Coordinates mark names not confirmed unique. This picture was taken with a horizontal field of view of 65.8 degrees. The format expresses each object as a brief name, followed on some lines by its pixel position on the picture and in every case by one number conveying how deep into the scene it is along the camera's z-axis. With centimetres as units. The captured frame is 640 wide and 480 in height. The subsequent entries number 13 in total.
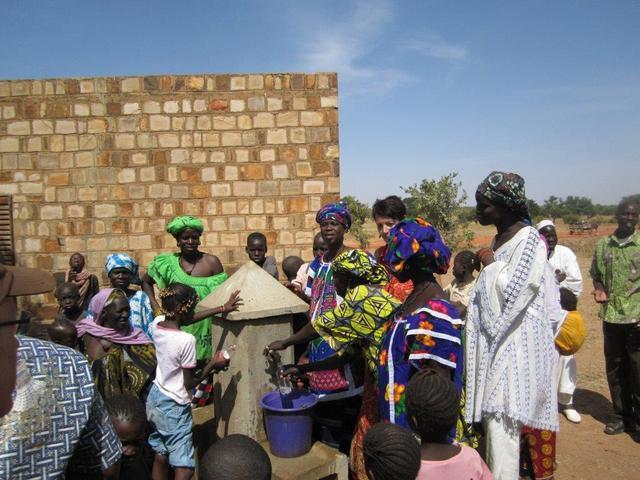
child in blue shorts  305
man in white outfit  518
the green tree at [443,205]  1397
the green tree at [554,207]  5031
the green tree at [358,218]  2147
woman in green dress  460
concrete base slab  265
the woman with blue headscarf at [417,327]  216
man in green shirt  467
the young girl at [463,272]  543
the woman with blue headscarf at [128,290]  426
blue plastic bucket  271
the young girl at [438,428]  196
